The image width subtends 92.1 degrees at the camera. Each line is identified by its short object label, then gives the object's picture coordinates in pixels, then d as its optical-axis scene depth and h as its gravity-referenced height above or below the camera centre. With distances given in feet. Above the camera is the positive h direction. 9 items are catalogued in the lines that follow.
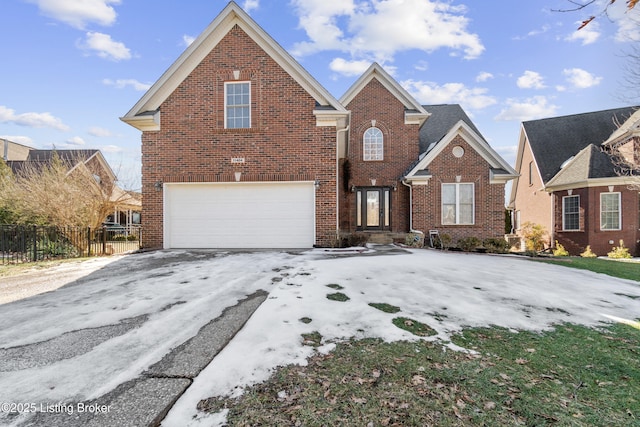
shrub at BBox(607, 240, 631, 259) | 49.32 -6.68
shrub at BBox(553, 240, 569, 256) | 53.47 -6.97
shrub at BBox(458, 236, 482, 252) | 41.47 -4.38
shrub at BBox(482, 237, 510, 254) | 40.60 -4.52
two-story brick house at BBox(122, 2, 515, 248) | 36.35 +7.76
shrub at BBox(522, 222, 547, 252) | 58.85 -4.98
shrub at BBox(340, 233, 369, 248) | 38.84 -3.90
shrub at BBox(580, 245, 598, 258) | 51.76 -7.07
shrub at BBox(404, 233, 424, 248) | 43.37 -4.05
